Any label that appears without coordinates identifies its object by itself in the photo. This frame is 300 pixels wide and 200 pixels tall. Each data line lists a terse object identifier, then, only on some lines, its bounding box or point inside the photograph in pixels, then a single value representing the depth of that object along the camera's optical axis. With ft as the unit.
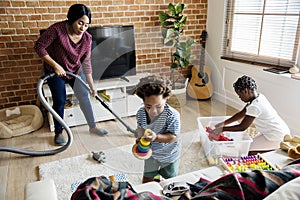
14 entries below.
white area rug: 5.78
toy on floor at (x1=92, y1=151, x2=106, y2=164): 6.74
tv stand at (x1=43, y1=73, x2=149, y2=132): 6.23
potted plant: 7.07
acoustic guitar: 7.58
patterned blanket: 2.07
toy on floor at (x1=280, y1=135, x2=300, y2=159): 4.72
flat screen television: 7.62
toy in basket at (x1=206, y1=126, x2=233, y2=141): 6.48
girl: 5.90
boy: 4.01
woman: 6.63
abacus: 4.58
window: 8.03
